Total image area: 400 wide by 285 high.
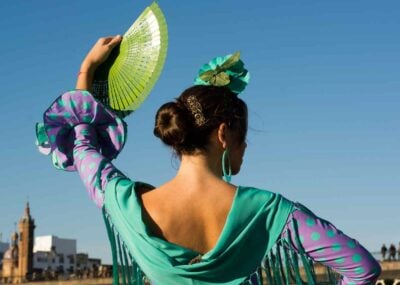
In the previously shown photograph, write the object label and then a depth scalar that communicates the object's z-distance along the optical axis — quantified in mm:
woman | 1491
